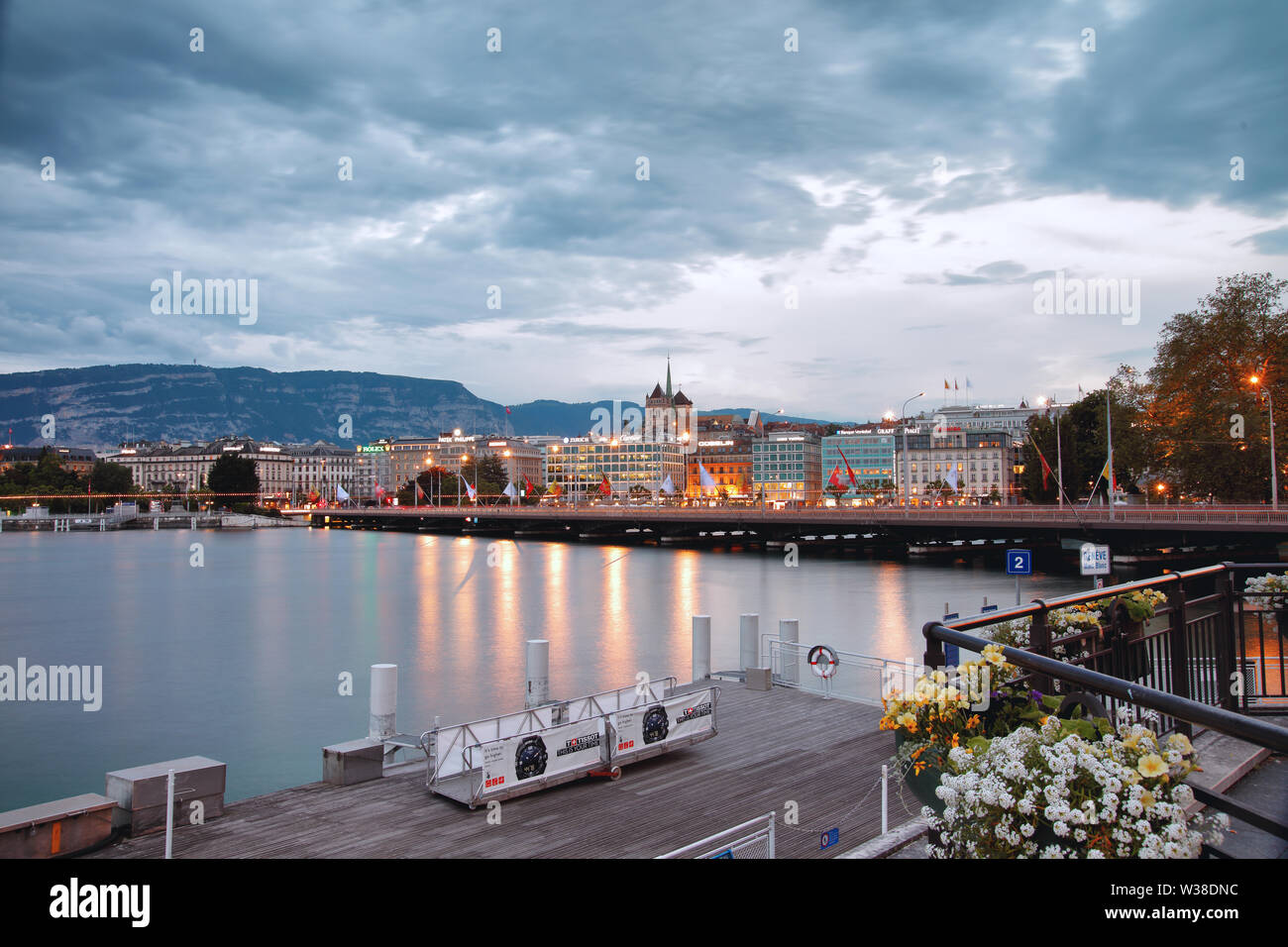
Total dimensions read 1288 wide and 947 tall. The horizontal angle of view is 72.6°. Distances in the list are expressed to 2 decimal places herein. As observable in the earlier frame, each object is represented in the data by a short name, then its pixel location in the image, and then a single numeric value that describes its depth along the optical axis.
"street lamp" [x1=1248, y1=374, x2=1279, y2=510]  57.18
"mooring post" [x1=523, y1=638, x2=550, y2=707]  19.33
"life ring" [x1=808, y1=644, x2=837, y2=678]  18.45
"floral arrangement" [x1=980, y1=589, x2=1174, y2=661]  7.35
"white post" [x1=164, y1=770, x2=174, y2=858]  10.47
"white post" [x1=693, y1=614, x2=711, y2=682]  21.62
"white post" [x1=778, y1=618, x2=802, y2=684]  20.28
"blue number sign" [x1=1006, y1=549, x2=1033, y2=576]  24.58
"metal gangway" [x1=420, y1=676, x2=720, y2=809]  12.34
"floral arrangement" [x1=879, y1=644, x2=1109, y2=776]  6.00
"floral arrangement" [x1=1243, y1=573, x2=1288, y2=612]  9.03
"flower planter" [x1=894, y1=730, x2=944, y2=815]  6.51
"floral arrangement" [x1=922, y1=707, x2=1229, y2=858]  4.17
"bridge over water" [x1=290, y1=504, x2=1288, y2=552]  62.44
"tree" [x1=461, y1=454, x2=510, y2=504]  191.50
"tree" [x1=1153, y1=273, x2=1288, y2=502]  64.25
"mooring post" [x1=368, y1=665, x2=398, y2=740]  15.78
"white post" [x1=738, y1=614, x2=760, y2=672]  21.02
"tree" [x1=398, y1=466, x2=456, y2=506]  193.88
